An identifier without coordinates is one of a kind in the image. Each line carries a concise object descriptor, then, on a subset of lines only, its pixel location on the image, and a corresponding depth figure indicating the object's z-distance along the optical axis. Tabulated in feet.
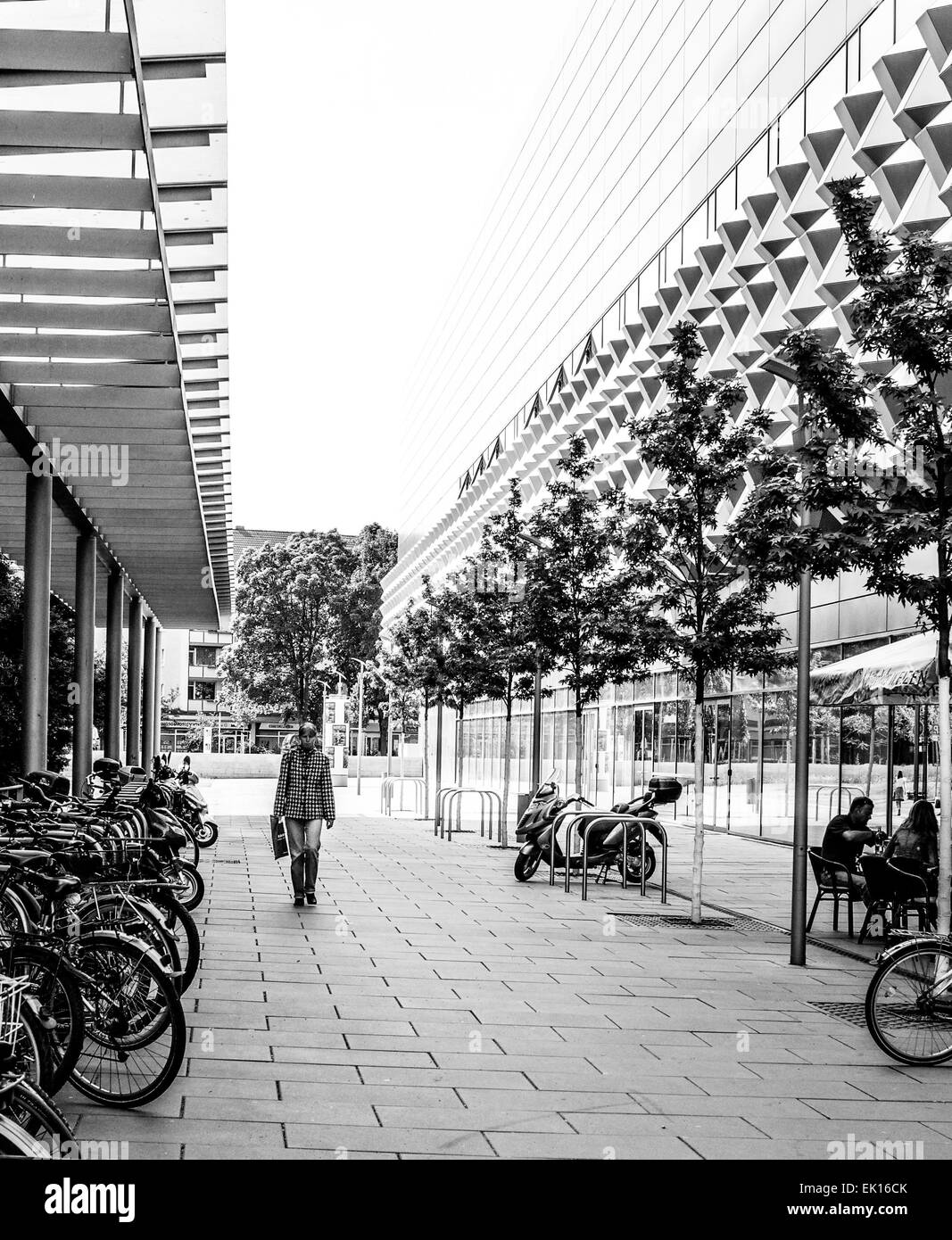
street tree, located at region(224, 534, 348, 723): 228.22
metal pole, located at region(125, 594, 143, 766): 115.34
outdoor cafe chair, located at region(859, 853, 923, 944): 33.94
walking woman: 43.78
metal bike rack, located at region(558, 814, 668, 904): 49.11
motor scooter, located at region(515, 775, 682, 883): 55.11
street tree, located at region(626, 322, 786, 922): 43.04
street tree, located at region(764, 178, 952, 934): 30.78
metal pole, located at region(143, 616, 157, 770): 138.92
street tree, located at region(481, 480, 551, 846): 67.56
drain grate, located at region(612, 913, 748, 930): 43.52
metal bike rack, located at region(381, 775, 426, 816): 100.10
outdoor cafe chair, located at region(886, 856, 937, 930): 33.58
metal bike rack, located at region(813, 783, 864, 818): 68.92
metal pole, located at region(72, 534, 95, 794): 74.33
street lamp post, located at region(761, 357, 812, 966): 35.76
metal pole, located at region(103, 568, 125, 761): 92.99
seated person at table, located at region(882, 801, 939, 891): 39.37
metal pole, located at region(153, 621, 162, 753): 154.30
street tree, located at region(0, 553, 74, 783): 85.15
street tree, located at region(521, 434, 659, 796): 61.46
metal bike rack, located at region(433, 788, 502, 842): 72.18
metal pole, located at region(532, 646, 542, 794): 72.84
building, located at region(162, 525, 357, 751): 317.01
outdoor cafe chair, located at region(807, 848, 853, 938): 39.99
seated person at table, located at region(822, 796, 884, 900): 40.27
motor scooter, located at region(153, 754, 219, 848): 59.93
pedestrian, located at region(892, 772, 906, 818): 62.08
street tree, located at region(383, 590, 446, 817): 87.51
